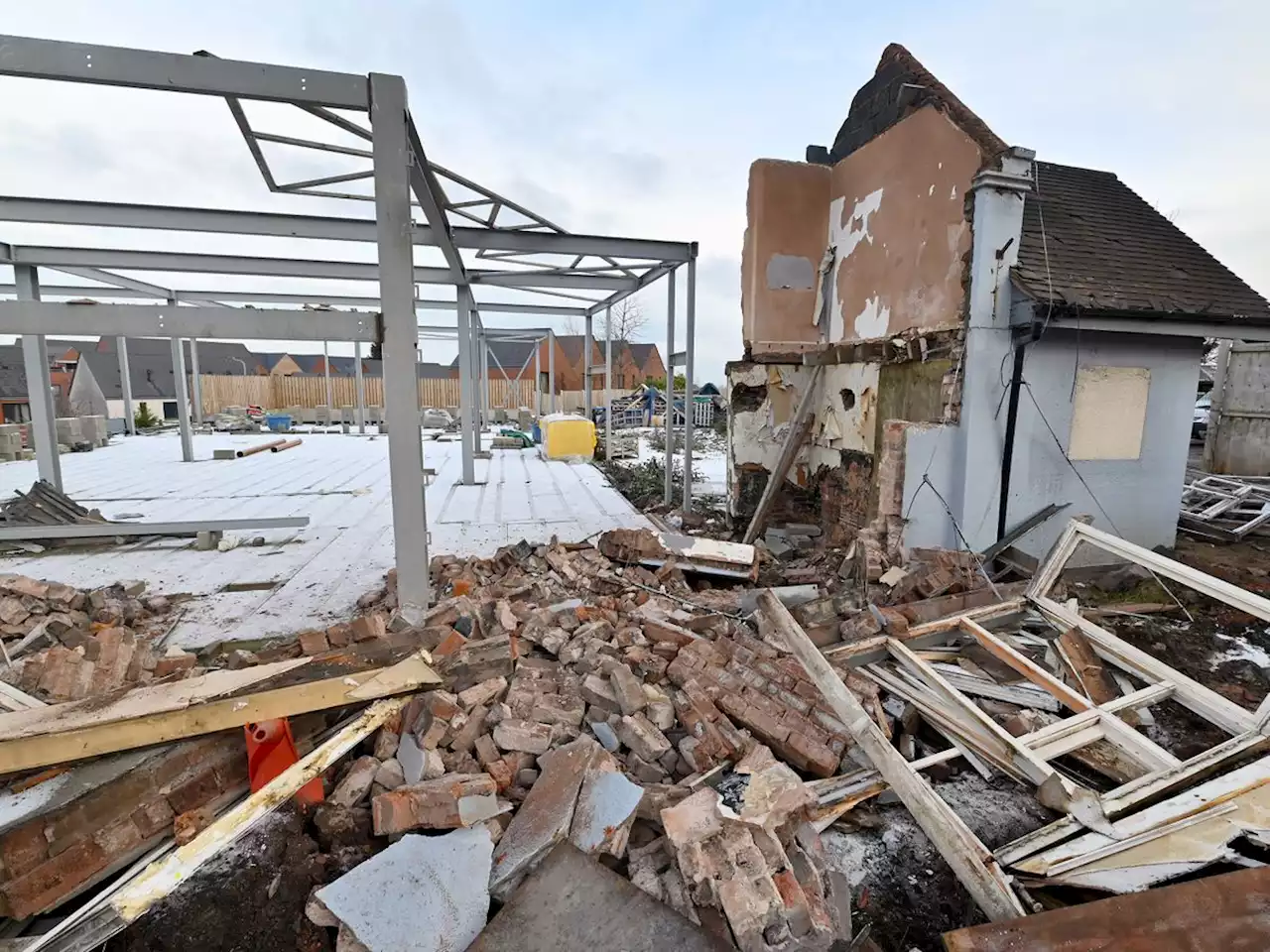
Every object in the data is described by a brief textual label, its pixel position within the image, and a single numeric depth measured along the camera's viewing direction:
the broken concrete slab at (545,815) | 2.07
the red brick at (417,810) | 2.19
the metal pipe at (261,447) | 13.76
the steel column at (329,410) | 24.00
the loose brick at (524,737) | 2.61
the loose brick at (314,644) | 3.31
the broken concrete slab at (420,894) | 1.86
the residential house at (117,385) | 24.38
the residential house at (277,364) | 47.19
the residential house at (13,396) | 25.22
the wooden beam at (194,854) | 1.80
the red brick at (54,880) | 1.88
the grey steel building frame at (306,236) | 3.23
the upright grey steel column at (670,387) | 8.40
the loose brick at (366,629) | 3.33
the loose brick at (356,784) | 2.37
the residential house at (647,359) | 50.99
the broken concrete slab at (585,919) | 1.79
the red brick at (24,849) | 1.90
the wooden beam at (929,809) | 2.10
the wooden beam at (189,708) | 2.23
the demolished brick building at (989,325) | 5.45
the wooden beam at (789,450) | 7.89
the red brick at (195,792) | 2.23
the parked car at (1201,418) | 18.17
